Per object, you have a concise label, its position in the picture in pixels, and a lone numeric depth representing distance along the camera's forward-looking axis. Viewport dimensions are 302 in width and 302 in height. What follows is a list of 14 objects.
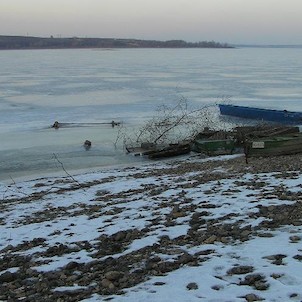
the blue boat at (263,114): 26.88
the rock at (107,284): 4.78
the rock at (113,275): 4.98
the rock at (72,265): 5.62
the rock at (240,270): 4.64
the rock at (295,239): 5.36
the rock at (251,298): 4.01
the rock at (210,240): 5.73
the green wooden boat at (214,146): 19.50
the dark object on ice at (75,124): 25.55
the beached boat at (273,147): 16.59
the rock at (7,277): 5.53
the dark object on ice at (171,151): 19.48
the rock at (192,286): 4.39
